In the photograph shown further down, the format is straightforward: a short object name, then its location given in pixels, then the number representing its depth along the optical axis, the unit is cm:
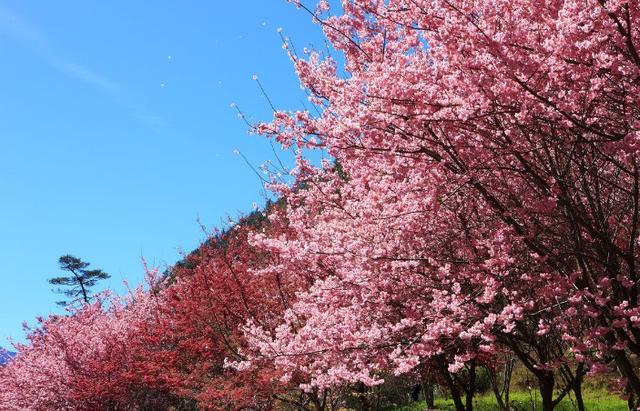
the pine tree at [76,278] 5616
